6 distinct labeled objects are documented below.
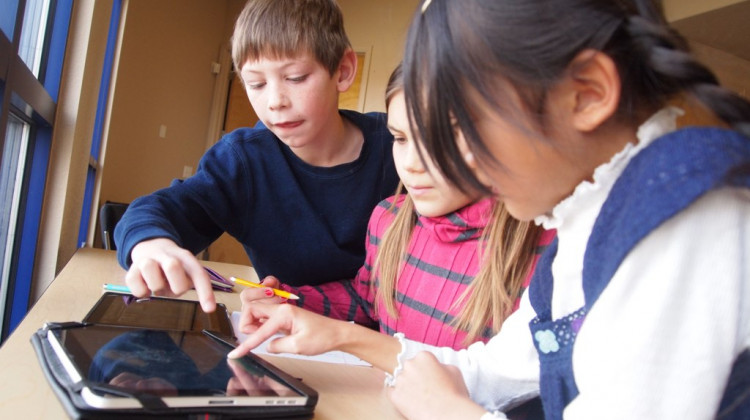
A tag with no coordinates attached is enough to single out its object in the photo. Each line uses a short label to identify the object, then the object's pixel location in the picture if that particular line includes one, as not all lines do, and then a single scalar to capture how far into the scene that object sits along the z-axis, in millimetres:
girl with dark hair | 360
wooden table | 465
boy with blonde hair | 1067
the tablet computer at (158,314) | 708
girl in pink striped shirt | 904
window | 1331
